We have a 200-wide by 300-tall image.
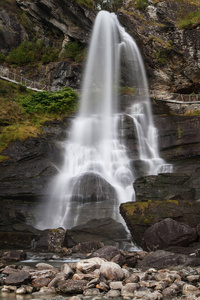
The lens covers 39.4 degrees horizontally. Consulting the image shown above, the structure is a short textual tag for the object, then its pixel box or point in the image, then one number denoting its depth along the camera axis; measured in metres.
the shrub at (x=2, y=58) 32.31
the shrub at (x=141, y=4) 32.06
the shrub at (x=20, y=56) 32.62
